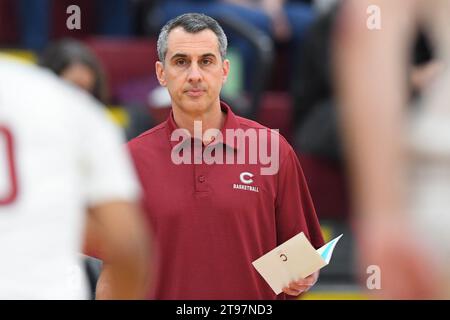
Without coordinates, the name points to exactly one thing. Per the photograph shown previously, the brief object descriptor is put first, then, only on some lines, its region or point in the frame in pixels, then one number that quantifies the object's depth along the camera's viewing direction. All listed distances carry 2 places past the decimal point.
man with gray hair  7.87
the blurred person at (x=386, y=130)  4.57
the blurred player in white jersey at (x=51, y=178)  7.19
